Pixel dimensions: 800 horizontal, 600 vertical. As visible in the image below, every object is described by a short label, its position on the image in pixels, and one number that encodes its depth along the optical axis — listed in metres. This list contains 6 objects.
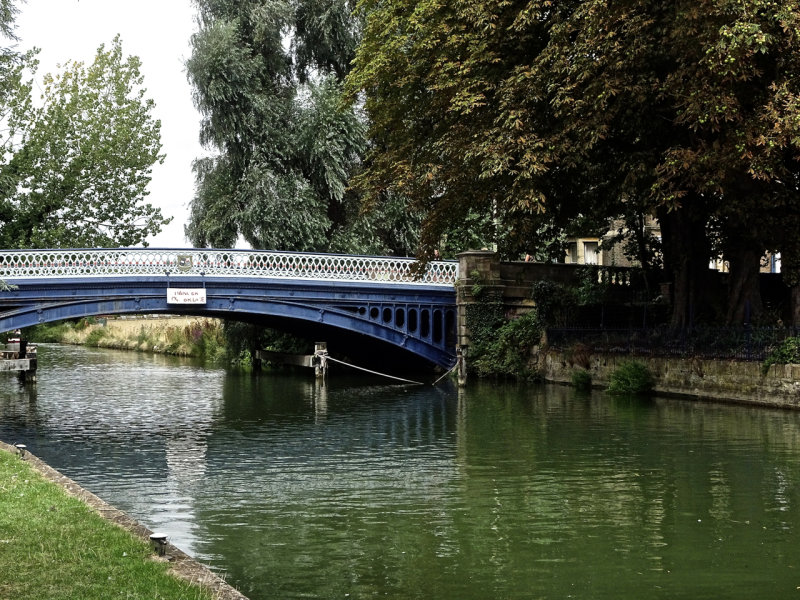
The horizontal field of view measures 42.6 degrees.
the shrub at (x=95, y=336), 68.63
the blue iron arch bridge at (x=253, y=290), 25.16
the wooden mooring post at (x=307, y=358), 31.16
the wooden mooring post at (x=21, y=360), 29.69
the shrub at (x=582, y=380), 25.30
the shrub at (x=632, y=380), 22.95
